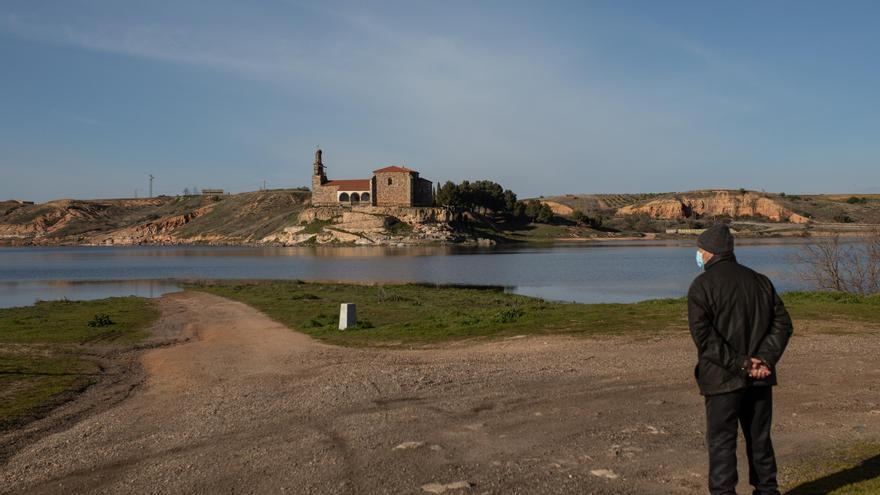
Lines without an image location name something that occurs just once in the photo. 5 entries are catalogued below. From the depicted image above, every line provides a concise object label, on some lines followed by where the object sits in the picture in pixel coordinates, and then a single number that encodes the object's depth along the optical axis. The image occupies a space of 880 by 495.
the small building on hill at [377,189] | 156.38
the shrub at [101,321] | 26.91
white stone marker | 23.02
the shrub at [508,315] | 22.12
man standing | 6.01
